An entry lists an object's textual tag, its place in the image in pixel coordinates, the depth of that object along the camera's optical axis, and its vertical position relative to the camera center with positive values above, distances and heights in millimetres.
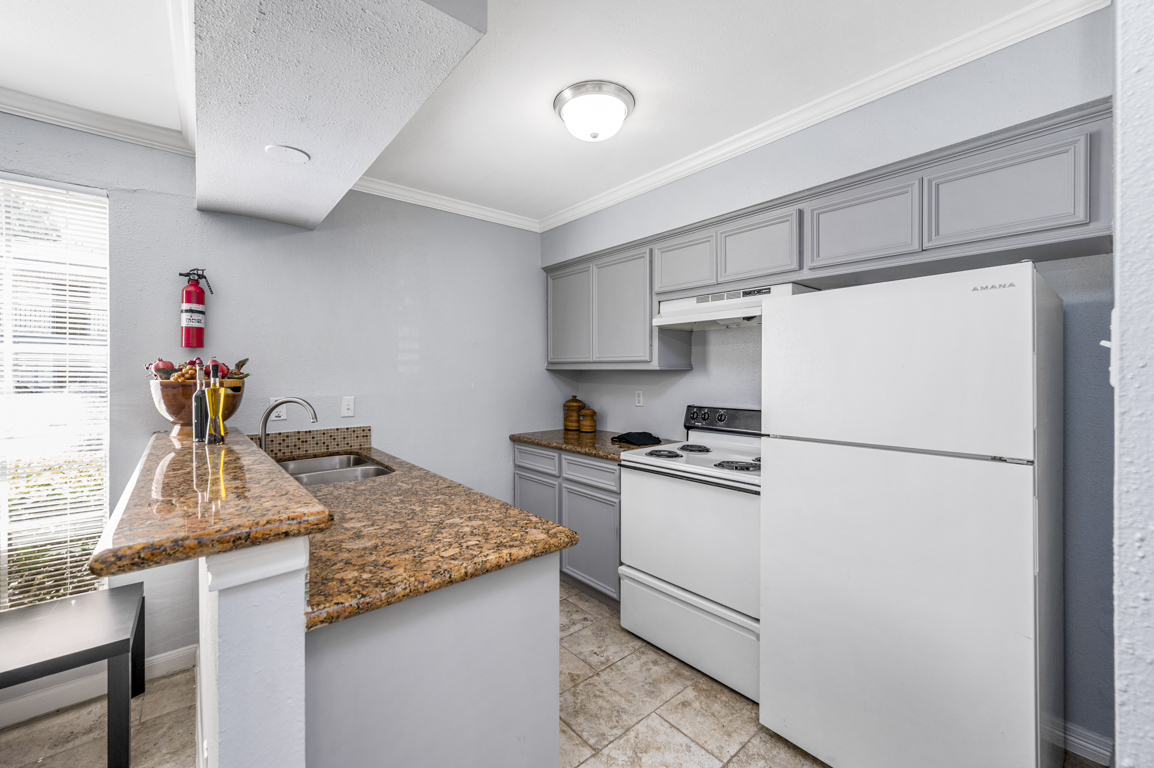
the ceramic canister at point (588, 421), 3498 -290
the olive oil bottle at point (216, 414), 1682 -118
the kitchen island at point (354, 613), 769 -464
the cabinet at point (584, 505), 2732 -767
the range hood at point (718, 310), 2285 +368
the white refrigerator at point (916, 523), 1311 -434
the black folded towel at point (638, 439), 2924 -357
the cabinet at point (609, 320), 2902 +402
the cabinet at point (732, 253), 2201 +650
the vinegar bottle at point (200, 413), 1675 -115
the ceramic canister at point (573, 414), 3589 -245
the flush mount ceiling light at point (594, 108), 1926 +1109
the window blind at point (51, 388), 2020 -37
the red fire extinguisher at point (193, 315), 2234 +300
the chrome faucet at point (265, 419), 2036 -172
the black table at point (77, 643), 1475 -845
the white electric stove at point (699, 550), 1990 -767
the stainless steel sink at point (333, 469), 2352 -456
